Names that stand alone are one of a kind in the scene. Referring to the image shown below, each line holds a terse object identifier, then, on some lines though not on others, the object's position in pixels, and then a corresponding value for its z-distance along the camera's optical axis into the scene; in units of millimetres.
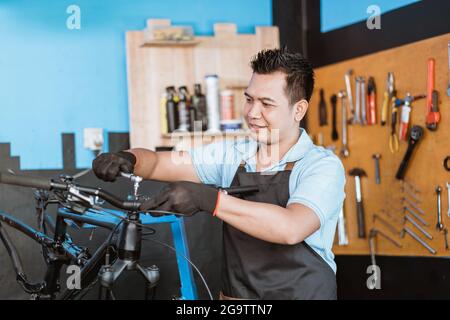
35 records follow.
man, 1864
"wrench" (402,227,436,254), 3256
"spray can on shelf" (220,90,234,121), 3740
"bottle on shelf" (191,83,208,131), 3678
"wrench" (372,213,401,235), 3510
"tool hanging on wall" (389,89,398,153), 3424
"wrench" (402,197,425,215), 3303
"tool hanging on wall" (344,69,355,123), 3742
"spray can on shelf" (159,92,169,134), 3637
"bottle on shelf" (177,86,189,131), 3625
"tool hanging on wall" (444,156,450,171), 3113
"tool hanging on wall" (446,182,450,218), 3117
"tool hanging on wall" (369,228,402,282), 3652
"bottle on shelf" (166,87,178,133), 3623
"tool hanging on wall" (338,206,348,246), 3828
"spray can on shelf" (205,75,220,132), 3697
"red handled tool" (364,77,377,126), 3574
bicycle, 1877
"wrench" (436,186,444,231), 3164
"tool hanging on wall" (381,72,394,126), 3463
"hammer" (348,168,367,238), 3705
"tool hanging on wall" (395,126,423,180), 3244
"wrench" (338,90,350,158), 3797
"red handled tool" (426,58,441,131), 3131
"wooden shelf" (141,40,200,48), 3588
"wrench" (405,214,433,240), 3257
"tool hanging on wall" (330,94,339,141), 3863
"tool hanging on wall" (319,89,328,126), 3936
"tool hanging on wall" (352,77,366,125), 3652
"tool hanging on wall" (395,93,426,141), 3312
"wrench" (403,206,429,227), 3280
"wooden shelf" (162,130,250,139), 3588
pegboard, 3162
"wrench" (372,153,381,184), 3598
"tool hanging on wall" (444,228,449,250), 3143
